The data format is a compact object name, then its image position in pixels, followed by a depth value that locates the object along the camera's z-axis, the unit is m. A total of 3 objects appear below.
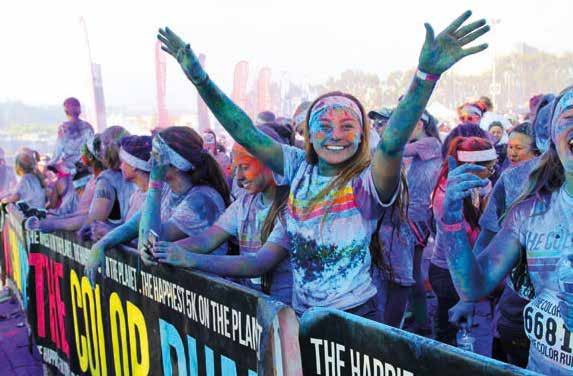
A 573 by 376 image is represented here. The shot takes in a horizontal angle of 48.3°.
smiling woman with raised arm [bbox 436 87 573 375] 1.97
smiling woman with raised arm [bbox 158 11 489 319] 2.58
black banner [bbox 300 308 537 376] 1.52
